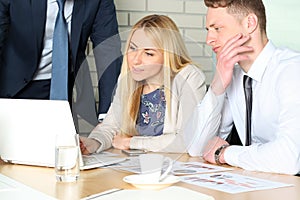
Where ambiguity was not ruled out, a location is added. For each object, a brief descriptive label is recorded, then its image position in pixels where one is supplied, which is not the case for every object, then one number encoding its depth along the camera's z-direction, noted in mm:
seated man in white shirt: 2519
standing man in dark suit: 3183
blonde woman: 2219
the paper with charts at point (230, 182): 1971
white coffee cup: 2012
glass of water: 2053
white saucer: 1968
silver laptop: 2185
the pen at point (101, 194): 1849
